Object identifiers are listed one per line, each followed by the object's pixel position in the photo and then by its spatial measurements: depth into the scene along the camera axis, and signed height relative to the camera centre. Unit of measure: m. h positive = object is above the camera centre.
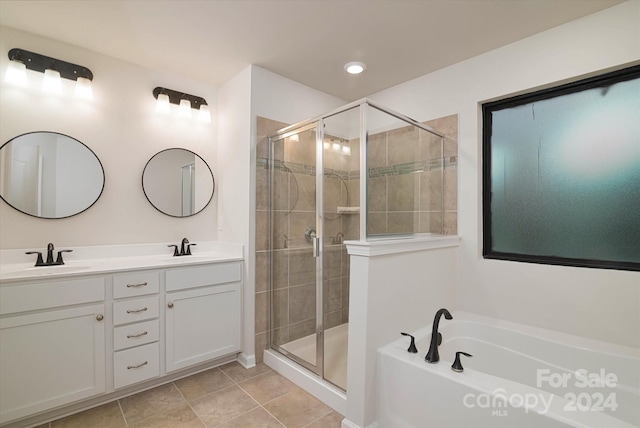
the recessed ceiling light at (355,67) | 2.44 +1.31
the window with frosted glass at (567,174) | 1.78 +0.31
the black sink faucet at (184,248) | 2.56 -0.28
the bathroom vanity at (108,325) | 1.61 -0.71
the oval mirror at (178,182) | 2.54 +0.33
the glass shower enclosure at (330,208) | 2.02 +0.08
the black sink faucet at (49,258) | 1.97 -0.29
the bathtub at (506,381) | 1.16 -0.83
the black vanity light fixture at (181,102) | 2.54 +1.06
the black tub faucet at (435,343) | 1.49 -0.66
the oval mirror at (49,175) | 1.99 +0.32
